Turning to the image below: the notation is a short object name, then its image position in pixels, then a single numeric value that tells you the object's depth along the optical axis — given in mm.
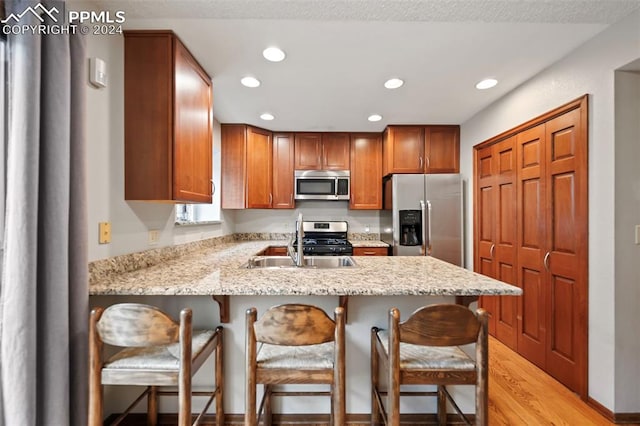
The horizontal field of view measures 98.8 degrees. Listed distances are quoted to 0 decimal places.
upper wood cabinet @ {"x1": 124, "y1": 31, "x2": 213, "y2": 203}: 1634
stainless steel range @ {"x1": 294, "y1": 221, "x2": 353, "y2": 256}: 3684
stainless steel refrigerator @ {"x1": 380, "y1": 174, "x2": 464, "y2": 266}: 3188
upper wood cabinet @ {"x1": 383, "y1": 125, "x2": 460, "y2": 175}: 3424
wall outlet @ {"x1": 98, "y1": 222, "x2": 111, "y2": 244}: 1469
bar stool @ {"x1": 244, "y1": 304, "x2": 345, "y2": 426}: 1080
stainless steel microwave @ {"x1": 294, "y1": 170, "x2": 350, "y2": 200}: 3695
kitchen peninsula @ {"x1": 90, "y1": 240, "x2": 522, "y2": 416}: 1330
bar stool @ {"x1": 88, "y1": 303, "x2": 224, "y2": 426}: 1095
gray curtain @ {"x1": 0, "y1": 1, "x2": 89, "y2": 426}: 1034
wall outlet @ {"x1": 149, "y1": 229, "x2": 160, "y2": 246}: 1896
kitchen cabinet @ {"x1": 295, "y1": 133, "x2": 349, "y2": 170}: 3732
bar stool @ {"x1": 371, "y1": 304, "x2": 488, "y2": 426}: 1082
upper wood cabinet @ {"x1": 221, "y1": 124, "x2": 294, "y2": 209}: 3447
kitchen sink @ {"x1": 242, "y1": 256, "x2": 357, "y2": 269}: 2266
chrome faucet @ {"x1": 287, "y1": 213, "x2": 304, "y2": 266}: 2072
